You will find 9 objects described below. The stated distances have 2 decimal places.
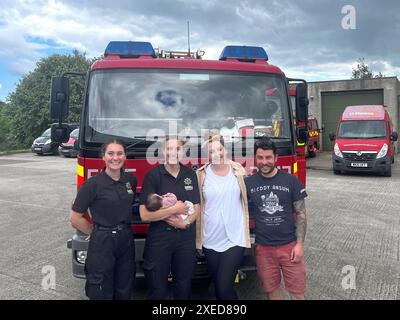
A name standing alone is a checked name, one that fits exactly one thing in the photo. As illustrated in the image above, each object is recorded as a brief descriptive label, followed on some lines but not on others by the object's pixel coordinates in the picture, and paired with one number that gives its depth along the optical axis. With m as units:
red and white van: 12.92
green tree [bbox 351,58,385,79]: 50.81
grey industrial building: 22.50
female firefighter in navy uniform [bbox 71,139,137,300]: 3.01
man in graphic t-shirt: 3.10
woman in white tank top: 3.09
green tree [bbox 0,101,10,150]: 33.53
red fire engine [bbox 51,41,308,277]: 3.71
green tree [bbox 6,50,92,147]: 31.31
